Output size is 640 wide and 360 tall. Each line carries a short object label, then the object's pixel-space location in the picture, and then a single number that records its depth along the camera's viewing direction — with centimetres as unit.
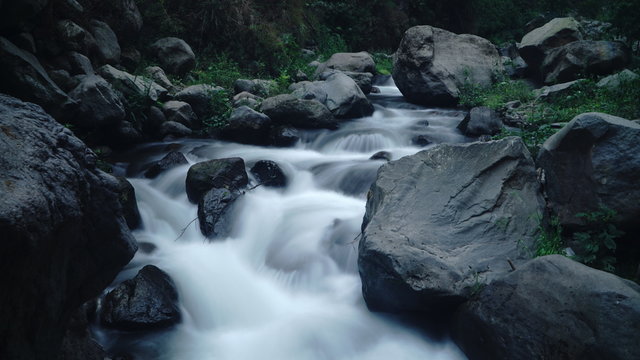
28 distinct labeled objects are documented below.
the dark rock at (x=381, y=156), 859
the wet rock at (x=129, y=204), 605
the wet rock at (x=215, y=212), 621
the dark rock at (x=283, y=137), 949
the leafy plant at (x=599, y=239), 426
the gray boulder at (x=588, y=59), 1058
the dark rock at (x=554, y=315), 326
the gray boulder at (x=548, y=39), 1254
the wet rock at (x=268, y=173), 748
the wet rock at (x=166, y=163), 781
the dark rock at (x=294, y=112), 988
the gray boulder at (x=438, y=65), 1209
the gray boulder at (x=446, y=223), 430
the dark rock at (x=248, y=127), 941
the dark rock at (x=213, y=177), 680
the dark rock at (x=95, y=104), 776
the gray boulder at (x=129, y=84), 914
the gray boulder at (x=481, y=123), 949
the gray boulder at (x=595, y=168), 427
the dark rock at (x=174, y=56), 1168
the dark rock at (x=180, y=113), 982
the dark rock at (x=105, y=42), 1012
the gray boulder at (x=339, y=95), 1087
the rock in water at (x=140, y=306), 446
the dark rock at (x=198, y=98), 1016
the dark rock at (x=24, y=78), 642
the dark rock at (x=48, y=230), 235
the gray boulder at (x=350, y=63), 1425
